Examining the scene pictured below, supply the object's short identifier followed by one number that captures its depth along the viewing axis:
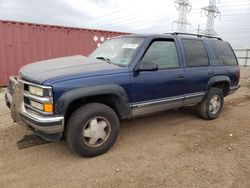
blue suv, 3.15
